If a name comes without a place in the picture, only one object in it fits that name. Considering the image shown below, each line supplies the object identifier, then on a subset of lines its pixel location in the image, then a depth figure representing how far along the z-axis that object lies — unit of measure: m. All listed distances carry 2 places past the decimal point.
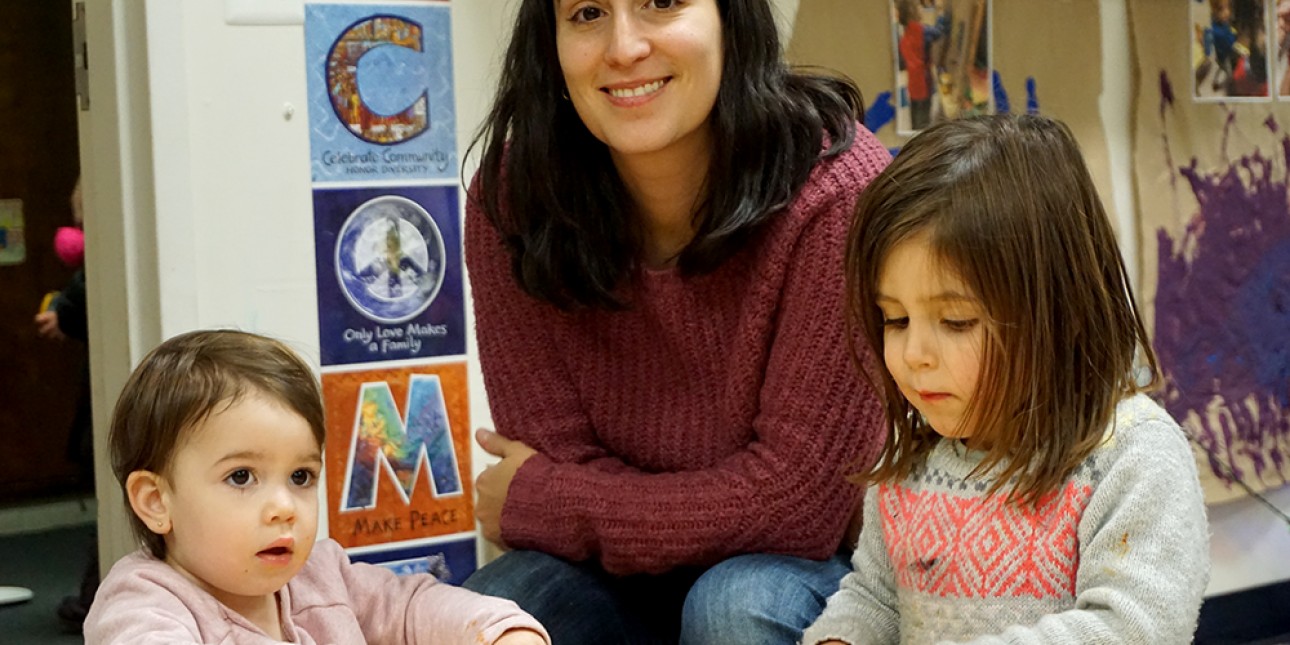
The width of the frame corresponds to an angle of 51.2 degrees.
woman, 1.44
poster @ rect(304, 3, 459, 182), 1.83
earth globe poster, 1.85
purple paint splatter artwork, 2.40
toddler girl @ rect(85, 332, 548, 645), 1.22
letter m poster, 1.88
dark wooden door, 4.13
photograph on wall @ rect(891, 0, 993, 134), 2.15
